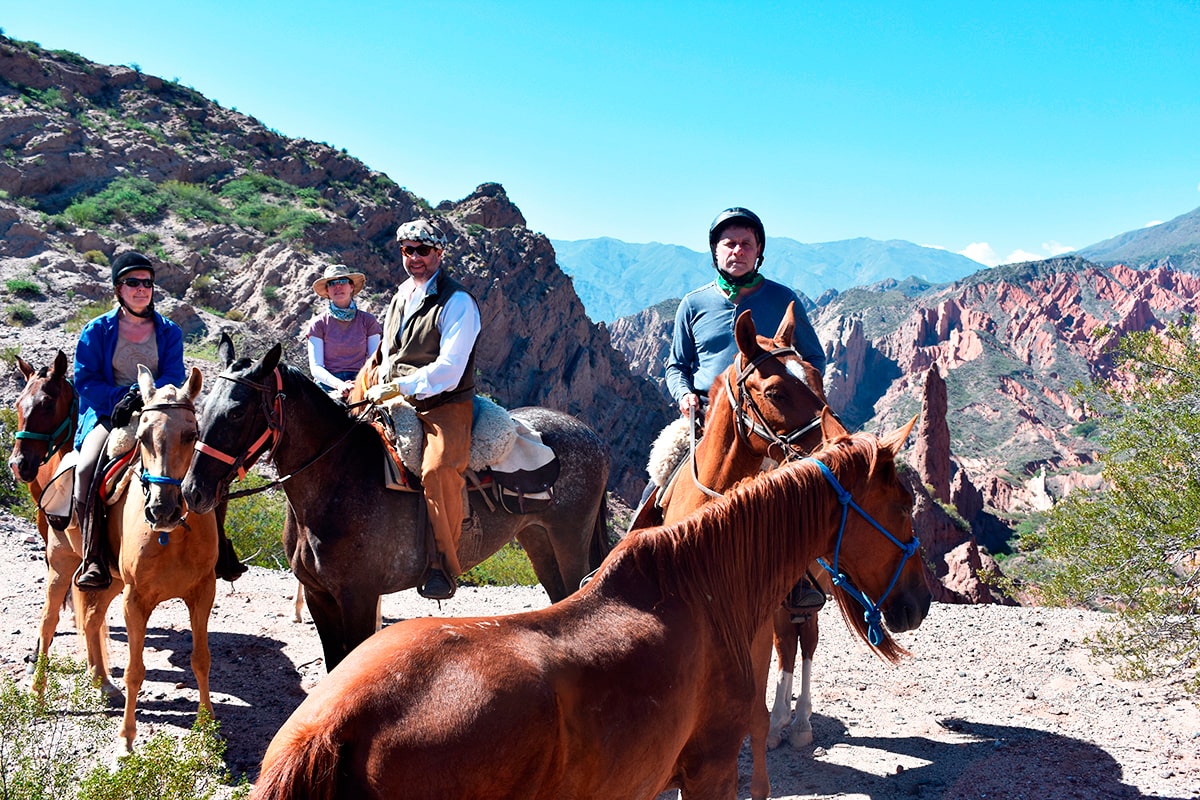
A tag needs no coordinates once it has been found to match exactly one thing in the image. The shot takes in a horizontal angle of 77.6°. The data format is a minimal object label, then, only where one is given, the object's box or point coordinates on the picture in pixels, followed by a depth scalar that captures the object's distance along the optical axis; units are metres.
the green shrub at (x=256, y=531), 11.51
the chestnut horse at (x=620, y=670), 1.97
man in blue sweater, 5.03
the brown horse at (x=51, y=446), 6.02
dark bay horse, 4.33
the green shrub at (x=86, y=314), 20.29
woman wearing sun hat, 7.14
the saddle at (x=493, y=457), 4.97
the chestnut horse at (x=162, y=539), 4.31
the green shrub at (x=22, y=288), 22.11
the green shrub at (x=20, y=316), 20.48
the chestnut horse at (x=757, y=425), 4.03
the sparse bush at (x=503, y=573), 12.35
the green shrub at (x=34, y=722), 3.16
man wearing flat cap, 4.89
